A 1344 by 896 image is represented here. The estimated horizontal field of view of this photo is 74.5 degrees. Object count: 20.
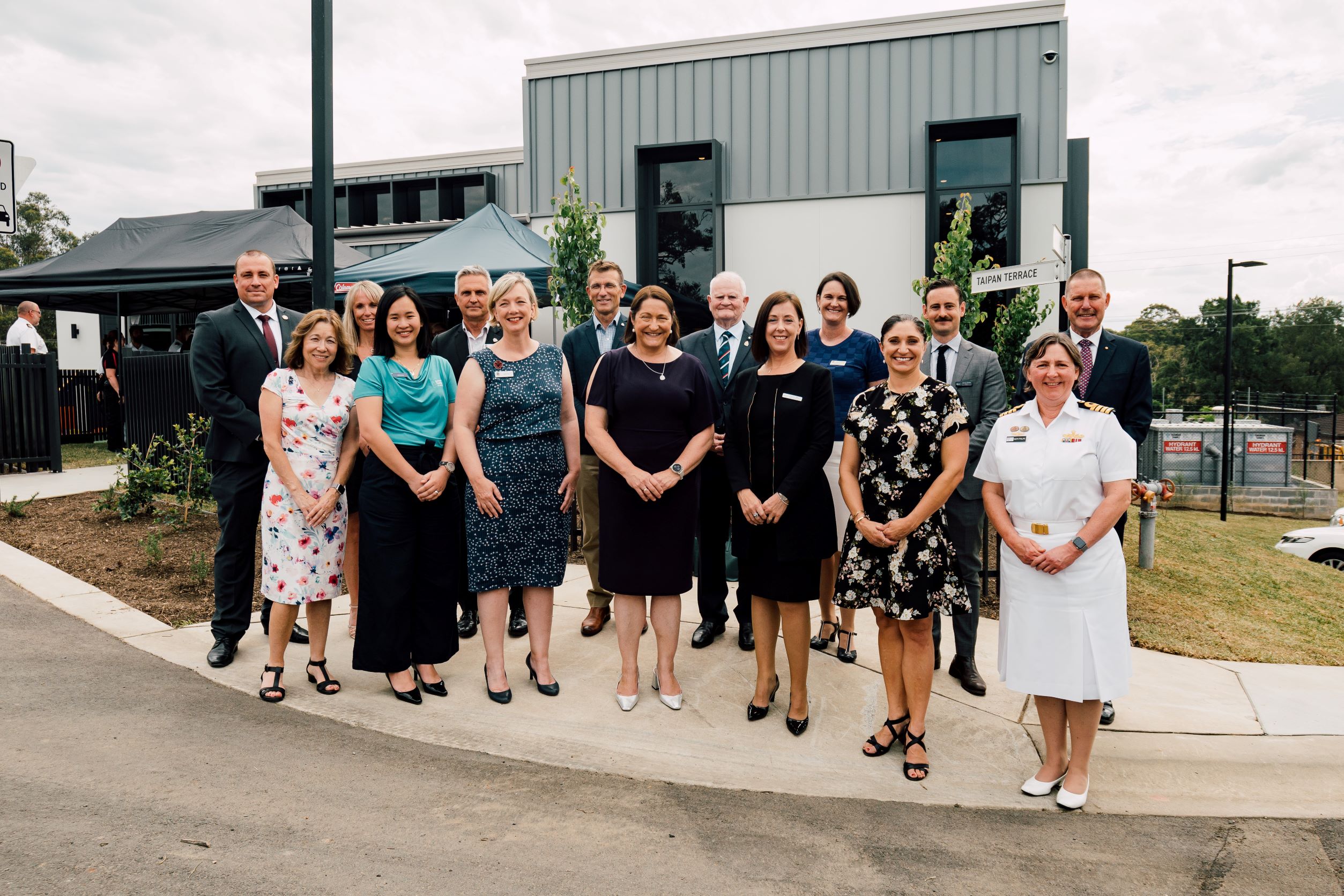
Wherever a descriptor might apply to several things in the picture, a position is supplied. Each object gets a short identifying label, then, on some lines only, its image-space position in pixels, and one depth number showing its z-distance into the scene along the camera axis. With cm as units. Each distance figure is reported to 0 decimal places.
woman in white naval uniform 340
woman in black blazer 404
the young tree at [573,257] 986
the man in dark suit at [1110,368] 437
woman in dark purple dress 427
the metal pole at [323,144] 602
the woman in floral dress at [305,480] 434
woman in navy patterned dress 437
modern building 1323
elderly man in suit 504
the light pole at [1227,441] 1883
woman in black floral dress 373
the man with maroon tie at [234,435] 481
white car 1249
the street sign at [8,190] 634
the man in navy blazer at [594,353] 556
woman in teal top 427
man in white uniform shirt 1154
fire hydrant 723
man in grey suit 464
